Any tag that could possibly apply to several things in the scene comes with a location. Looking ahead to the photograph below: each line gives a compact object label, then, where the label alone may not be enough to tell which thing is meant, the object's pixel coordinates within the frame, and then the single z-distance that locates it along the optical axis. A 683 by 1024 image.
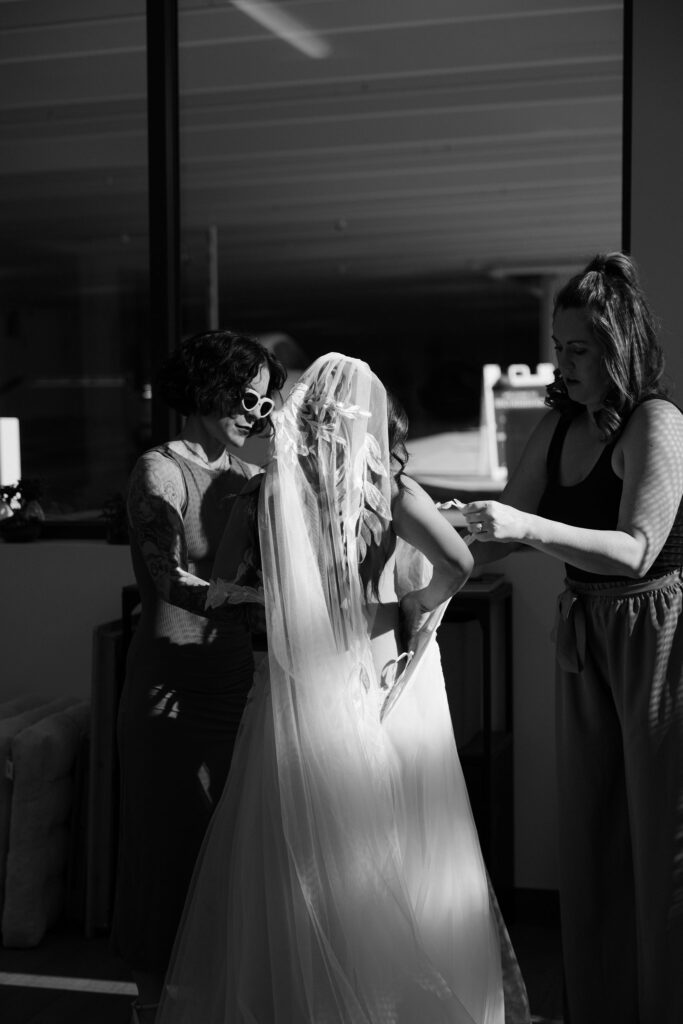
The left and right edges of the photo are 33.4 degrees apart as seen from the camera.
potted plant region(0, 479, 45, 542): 3.73
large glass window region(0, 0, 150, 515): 4.20
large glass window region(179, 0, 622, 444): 3.81
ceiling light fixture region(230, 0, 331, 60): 4.06
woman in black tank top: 2.04
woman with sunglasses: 2.30
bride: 1.94
